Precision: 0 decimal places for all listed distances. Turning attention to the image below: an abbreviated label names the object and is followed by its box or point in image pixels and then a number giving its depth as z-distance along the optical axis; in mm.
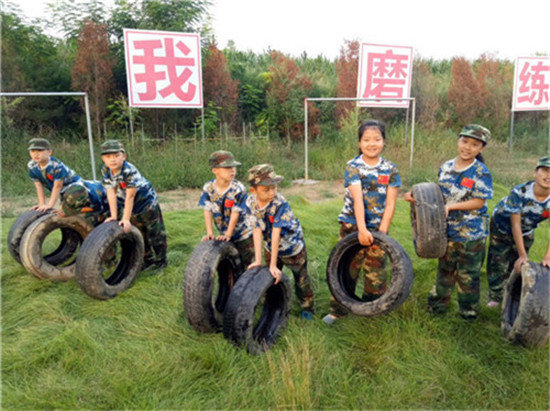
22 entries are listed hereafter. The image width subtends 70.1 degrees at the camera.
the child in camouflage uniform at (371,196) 3334
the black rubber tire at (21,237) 4711
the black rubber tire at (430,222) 3270
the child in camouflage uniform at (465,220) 3326
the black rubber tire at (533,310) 2887
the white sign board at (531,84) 12438
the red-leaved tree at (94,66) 11781
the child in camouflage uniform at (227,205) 3758
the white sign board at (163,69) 8703
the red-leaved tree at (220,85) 13508
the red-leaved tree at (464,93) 17375
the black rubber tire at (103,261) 3977
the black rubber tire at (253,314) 3039
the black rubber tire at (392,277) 3150
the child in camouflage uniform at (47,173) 4812
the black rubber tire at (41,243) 4406
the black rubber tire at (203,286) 3311
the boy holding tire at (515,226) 3430
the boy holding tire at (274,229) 3270
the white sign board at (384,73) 11094
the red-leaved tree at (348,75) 15422
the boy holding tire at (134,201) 4340
